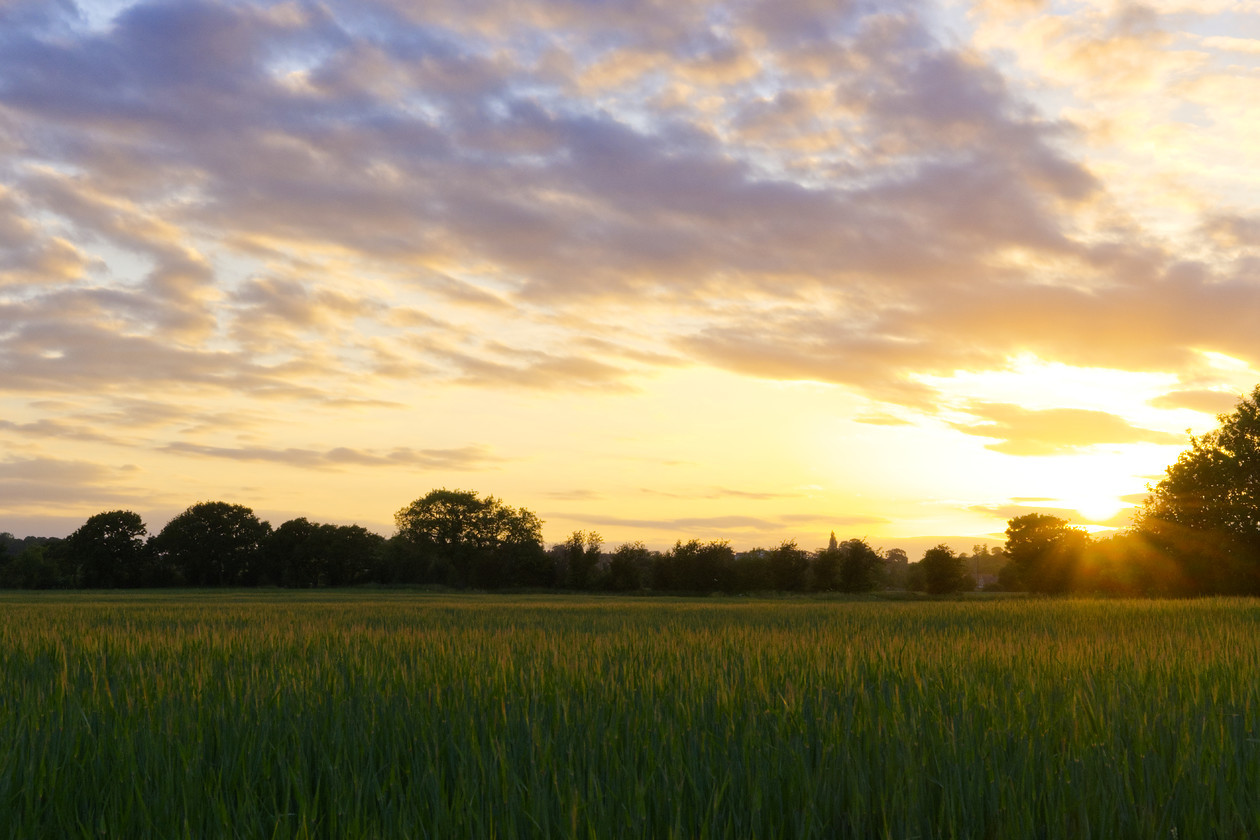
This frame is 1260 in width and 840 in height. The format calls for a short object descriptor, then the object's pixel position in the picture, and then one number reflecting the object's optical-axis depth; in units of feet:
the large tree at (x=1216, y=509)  175.01
